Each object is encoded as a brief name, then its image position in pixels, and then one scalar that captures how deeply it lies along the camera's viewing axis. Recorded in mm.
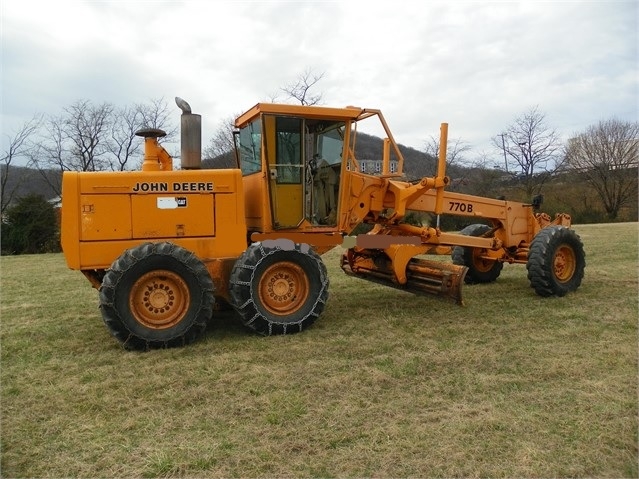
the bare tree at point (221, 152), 27797
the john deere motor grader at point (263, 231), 5613
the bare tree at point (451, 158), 35312
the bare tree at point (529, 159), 38312
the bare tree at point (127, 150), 34875
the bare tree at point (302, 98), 27094
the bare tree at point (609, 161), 38812
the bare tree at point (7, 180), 31552
